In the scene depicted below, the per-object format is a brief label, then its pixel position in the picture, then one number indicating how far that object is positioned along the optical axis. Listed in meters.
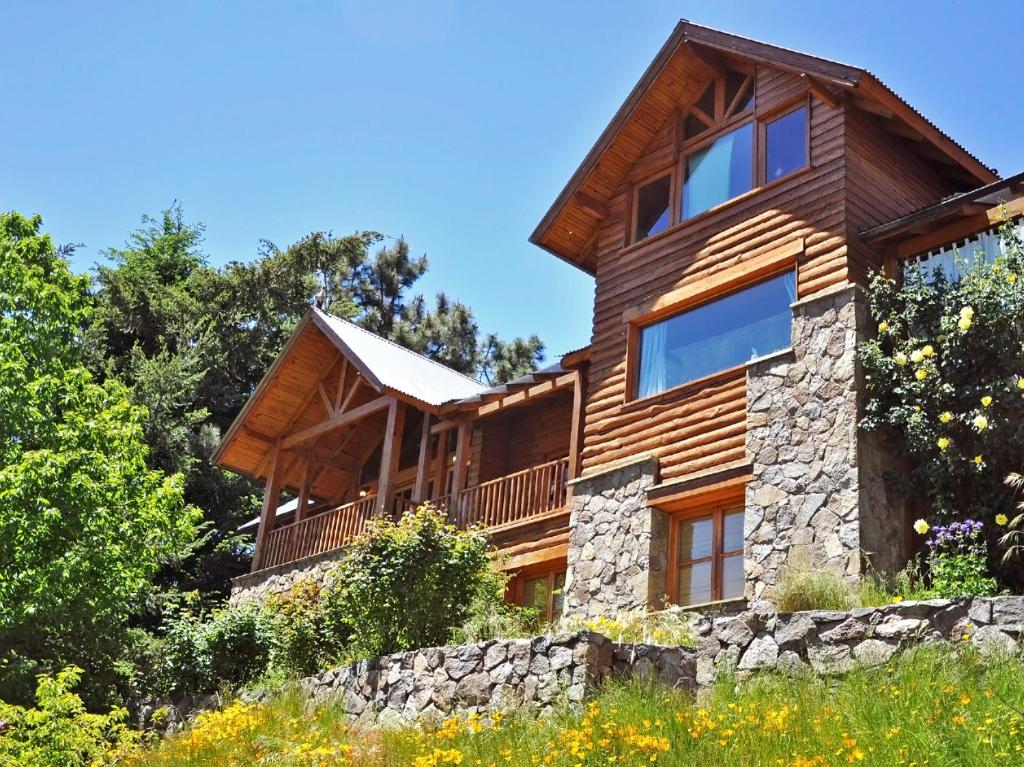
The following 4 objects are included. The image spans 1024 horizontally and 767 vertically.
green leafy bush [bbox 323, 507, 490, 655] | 14.63
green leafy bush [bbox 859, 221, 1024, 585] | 13.38
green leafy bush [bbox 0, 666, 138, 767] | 12.60
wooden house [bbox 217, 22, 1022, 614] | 14.48
